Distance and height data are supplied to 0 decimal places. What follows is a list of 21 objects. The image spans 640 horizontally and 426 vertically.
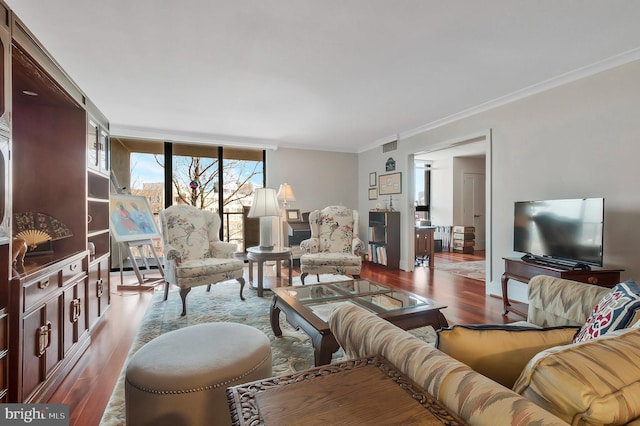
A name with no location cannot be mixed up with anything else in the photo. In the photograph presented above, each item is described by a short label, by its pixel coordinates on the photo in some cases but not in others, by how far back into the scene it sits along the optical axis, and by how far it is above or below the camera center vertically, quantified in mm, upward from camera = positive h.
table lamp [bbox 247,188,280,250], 3680 +31
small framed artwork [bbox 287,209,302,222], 5553 -64
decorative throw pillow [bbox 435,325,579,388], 839 -384
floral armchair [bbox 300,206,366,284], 4020 -322
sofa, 524 -355
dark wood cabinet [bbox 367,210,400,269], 5105 -485
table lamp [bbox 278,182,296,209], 5266 +326
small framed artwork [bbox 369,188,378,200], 5796 +369
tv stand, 2410 -527
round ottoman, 1176 -675
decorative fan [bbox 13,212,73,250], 1885 -104
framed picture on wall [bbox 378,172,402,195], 5176 +518
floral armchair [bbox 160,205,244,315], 3041 -445
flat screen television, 2447 -171
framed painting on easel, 3704 -80
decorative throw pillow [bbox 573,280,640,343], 893 -316
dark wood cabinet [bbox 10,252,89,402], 1429 -641
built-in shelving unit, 1389 +20
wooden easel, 3787 -832
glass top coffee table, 1665 -636
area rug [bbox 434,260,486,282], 4664 -971
